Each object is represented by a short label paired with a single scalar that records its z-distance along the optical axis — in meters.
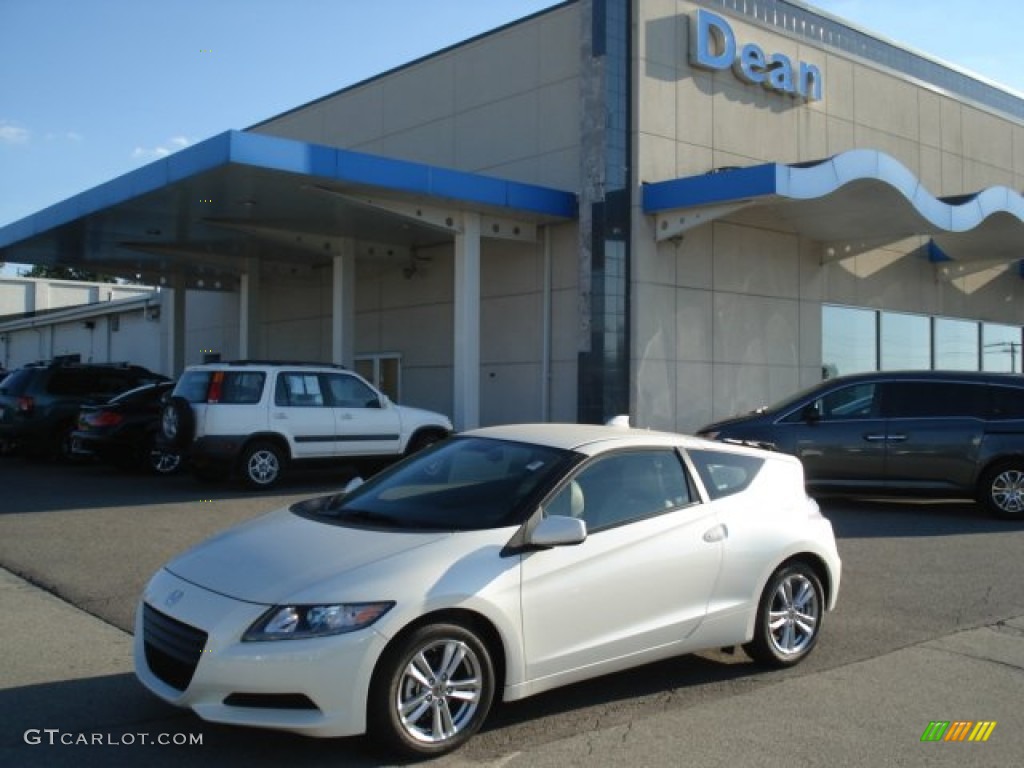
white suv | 13.00
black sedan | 15.23
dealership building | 16.83
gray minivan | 11.95
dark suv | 16.91
